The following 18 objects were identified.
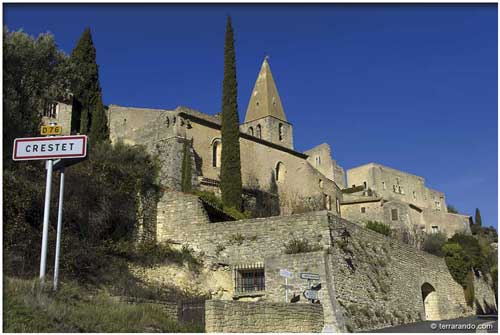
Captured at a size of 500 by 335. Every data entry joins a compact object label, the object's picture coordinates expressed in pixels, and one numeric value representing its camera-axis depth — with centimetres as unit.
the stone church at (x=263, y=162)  3953
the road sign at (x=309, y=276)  1783
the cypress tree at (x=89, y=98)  3769
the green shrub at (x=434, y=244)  3741
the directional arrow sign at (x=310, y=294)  1857
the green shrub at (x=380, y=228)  3898
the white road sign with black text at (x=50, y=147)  1194
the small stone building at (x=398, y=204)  5853
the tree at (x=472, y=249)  3366
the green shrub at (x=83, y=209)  1683
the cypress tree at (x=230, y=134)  3212
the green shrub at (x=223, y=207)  2858
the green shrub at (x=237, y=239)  2212
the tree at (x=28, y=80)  1762
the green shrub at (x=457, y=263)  3084
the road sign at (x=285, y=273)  1712
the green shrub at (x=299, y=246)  2066
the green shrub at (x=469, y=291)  3150
